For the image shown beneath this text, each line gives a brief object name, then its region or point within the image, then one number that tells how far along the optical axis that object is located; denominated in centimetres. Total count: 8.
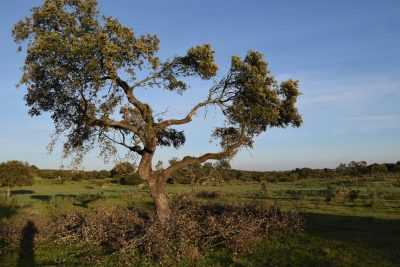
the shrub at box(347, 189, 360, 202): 3411
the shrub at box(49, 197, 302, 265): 1397
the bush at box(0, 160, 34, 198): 4674
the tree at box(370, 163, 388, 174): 8038
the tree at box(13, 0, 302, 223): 1639
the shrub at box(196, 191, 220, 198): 3942
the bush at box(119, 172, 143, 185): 7068
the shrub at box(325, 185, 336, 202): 3419
